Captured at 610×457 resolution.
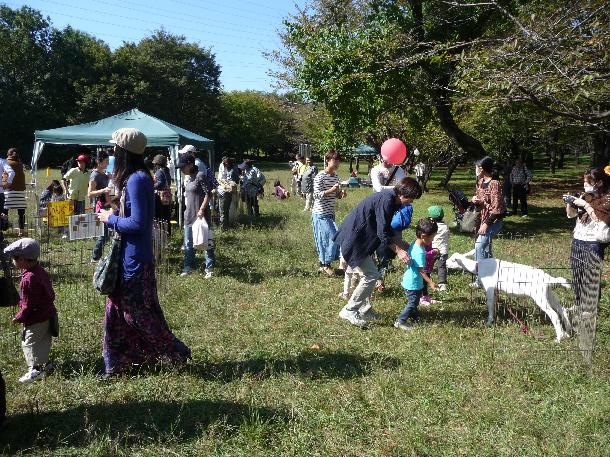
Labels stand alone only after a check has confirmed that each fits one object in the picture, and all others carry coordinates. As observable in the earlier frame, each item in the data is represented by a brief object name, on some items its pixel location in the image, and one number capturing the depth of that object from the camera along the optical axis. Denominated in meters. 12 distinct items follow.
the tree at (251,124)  57.28
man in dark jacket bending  5.48
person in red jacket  4.20
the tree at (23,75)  40.09
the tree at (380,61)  11.37
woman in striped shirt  8.00
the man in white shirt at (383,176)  7.12
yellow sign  7.91
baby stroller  10.05
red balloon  6.58
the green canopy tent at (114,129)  12.37
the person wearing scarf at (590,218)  5.72
